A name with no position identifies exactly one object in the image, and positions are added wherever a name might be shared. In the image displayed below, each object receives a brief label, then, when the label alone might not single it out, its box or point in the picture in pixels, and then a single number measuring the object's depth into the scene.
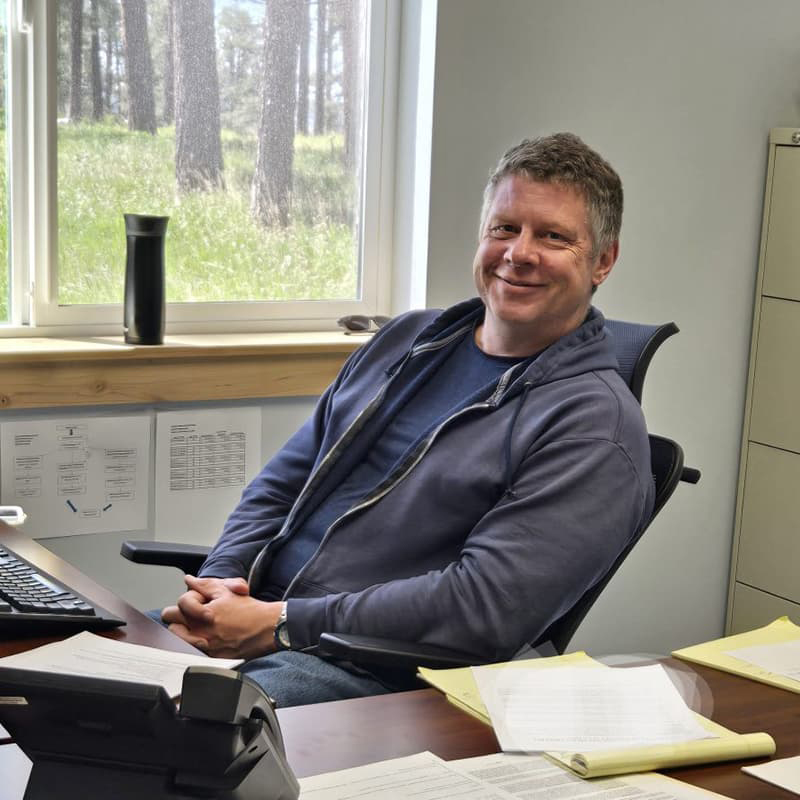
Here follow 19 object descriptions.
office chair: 1.54
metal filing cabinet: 3.27
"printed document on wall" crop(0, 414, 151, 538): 2.49
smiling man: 1.68
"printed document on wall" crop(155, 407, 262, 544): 2.65
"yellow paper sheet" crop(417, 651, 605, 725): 1.24
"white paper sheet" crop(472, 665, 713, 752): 1.17
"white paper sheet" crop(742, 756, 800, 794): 1.09
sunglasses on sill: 2.87
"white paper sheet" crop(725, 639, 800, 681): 1.40
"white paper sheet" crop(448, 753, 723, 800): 1.06
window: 2.58
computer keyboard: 1.38
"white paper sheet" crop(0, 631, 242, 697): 1.26
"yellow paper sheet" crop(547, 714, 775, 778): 1.10
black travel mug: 2.53
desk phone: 0.77
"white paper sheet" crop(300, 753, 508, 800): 1.02
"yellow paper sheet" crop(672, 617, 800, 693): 1.37
